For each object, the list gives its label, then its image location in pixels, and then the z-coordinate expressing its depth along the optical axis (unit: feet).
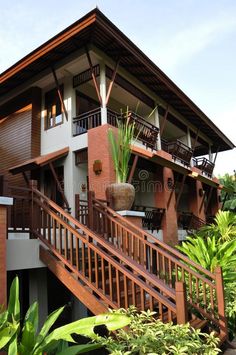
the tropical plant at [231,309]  16.77
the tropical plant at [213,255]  19.77
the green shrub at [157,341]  10.03
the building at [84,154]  17.21
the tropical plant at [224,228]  33.27
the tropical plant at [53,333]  9.73
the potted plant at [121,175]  24.50
